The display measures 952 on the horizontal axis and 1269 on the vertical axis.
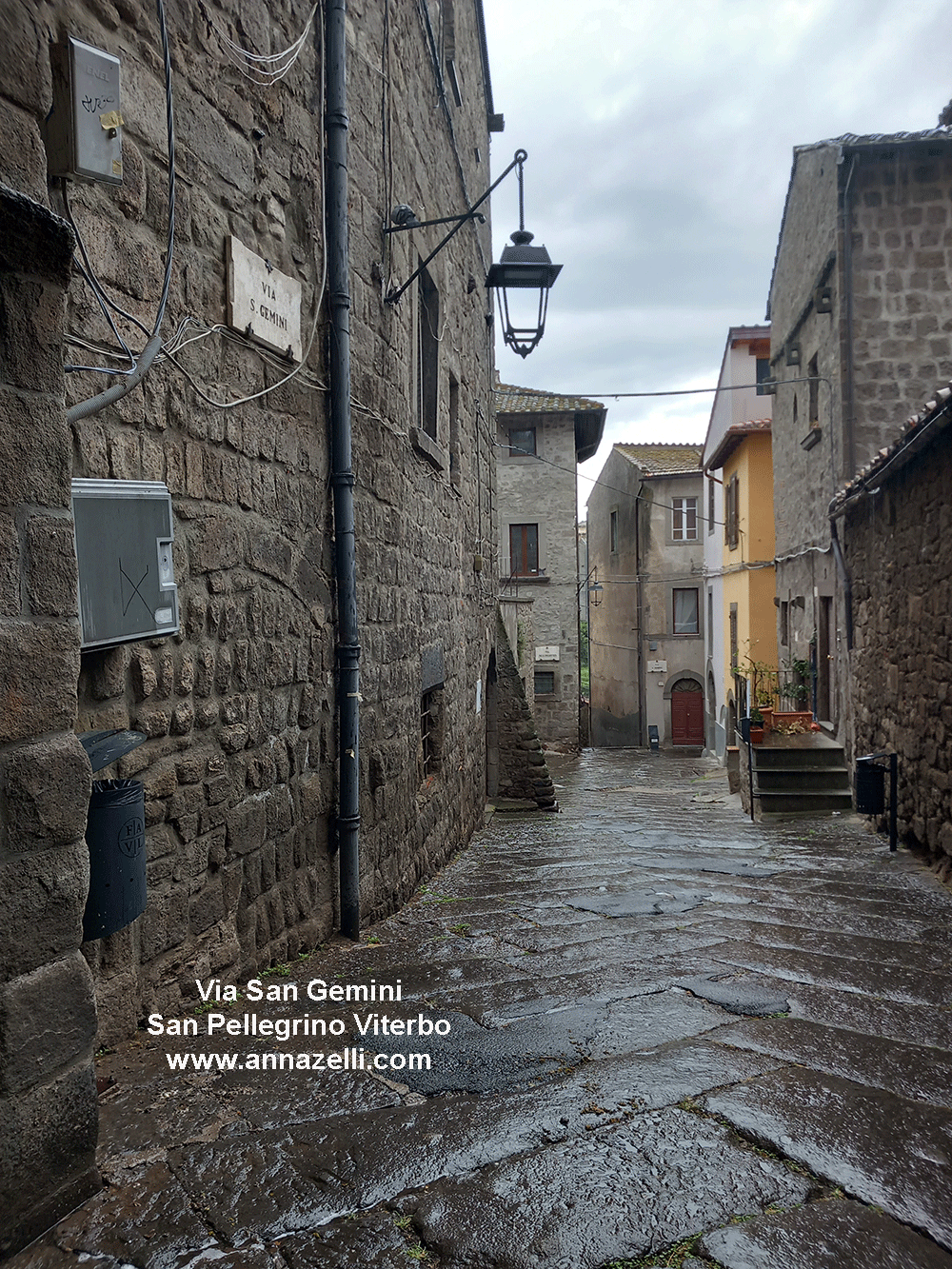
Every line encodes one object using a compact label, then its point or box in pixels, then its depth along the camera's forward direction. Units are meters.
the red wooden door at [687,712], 28.11
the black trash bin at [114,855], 2.32
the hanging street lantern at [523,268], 6.41
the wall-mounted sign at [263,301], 3.35
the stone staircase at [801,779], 9.62
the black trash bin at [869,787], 7.06
